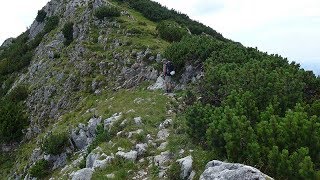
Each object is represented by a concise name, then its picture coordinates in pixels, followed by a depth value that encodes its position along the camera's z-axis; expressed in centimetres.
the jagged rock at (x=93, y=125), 1449
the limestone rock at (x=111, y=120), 1331
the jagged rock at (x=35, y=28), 3293
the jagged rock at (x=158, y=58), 1828
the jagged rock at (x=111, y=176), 960
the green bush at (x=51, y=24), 2968
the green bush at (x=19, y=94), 2266
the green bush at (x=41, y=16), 3459
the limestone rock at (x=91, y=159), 1101
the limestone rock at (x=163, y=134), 1122
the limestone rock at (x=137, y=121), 1256
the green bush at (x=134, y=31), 2262
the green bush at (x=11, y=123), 1944
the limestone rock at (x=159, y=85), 1634
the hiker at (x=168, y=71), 1592
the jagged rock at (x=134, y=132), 1170
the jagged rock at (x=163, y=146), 1048
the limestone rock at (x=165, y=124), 1194
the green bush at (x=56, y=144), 1478
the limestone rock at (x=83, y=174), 1027
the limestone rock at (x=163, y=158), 963
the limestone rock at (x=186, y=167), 836
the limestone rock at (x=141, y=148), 1056
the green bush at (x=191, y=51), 1577
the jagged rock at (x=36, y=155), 1593
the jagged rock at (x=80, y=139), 1440
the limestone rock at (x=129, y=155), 1034
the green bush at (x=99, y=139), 1216
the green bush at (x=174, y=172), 852
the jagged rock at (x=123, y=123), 1274
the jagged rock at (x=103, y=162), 1034
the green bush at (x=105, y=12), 2529
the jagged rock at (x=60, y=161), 1440
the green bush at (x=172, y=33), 2203
